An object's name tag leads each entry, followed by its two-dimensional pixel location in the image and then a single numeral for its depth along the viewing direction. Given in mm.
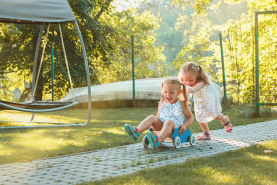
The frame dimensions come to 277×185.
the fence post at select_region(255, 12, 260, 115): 6359
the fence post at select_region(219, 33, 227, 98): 9039
